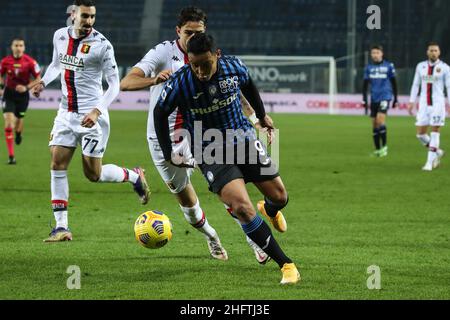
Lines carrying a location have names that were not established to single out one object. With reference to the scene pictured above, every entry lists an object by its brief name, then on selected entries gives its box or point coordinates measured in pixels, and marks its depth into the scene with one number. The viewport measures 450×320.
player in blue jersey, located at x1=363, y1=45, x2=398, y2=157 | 43.25
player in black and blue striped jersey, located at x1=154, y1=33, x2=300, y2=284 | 14.09
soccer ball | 16.25
